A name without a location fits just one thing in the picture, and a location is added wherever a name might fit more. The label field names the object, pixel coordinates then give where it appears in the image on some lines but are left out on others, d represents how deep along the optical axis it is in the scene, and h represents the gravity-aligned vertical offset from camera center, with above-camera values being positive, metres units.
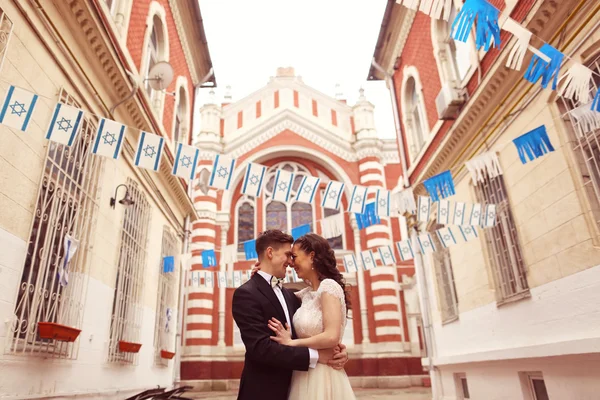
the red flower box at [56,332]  4.55 +0.44
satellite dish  8.49 +5.52
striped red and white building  17.03 +6.38
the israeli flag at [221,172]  6.25 +2.68
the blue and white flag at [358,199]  7.52 +2.66
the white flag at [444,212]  7.41 +2.35
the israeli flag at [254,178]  6.65 +2.74
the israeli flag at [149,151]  5.62 +2.73
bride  2.67 +0.28
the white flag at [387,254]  10.17 +2.34
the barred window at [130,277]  7.28 +1.65
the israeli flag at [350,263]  11.52 +2.50
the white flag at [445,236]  8.53 +2.26
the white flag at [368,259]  10.65 +2.37
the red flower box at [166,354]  9.84 +0.32
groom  2.59 +0.17
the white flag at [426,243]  8.95 +2.24
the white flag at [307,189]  7.36 +2.82
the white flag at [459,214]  7.42 +2.30
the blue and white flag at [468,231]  8.48 +2.31
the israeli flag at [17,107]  3.93 +2.37
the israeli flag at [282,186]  6.85 +2.69
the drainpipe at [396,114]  13.15 +7.34
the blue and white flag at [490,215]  7.45 +2.27
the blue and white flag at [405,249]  10.63 +2.55
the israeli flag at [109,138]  5.13 +2.66
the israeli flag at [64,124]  4.56 +2.54
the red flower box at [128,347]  7.17 +0.38
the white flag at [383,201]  7.38 +2.57
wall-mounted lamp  7.07 +2.75
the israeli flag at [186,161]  5.85 +2.69
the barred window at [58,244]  4.60 +1.51
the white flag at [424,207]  7.75 +2.61
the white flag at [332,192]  7.44 +2.76
